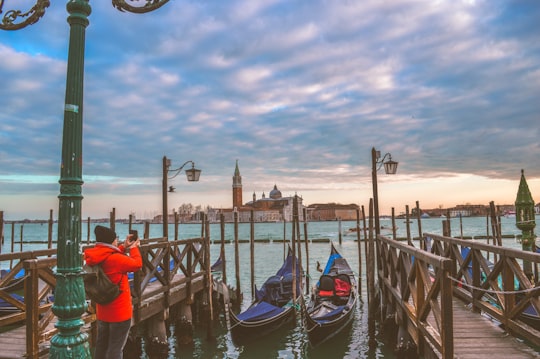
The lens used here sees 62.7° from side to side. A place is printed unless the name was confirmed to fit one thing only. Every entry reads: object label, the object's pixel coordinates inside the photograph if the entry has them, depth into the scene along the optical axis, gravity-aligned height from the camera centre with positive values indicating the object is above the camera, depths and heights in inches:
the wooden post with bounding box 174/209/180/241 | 603.4 -10.5
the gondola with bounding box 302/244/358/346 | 341.4 -78.8
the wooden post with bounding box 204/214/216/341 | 390.0 -62.8
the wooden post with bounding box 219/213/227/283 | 511.4 -37.0
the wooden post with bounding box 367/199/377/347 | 373.8 -71.4
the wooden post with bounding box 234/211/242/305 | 519.2 -82.8
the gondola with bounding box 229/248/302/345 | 350.6 -83.1
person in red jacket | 147.6 -26.6
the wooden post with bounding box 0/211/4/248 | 622.5 +2.0
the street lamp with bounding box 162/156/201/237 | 466.6 +42.6
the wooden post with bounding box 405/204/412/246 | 775.3 +4.6
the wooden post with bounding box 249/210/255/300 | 565.6 -74.3
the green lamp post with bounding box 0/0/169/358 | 111.0 -4.2
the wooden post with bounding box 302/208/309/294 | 569.0 -91.4
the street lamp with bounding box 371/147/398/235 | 470.0 +47.2
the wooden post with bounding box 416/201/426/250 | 813.6 +8.1
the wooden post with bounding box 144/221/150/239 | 485.7 -11.5
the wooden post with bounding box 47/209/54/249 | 835.4 -7.6
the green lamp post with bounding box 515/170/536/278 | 399.9 -4.5
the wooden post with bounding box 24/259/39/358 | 187.8 -38.9
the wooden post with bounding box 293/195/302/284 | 471.8 -23.2
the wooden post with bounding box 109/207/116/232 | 582.0 +1.7
